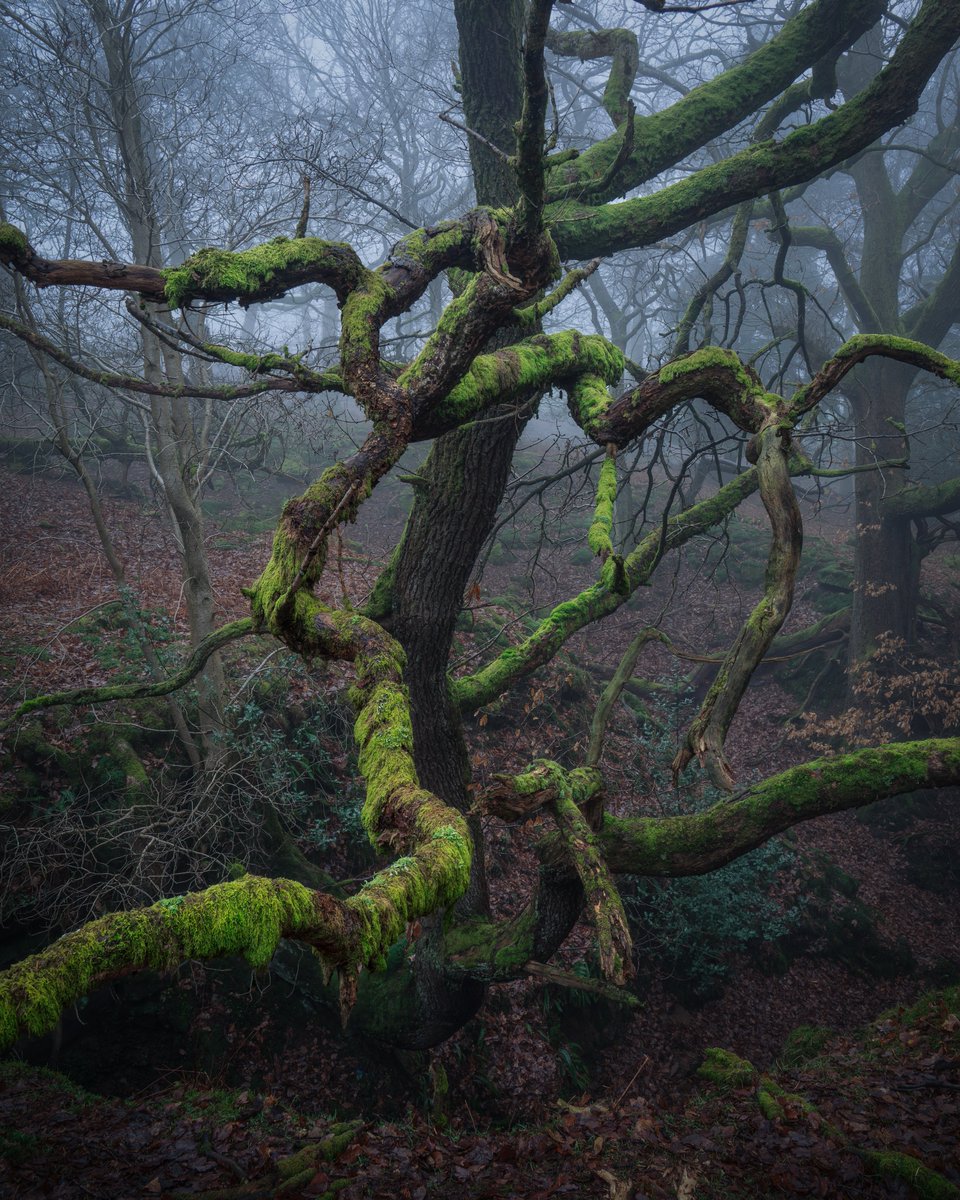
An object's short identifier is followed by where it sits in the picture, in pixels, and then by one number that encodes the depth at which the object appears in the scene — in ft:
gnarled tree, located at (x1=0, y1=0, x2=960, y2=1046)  5.81
